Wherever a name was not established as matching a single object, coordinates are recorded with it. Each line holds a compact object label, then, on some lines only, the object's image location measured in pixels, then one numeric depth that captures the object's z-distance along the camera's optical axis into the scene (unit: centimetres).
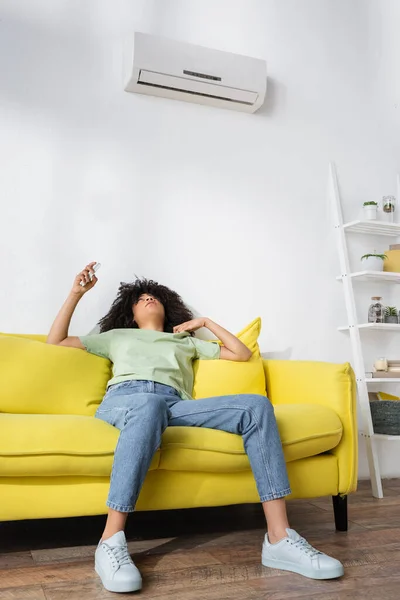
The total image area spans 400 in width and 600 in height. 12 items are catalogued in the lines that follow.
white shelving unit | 310
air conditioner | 296
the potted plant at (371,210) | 337
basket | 309
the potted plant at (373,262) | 330
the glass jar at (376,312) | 332
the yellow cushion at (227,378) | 251
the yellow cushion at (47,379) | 220
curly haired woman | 173
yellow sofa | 182
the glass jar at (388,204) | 347
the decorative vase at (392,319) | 336
